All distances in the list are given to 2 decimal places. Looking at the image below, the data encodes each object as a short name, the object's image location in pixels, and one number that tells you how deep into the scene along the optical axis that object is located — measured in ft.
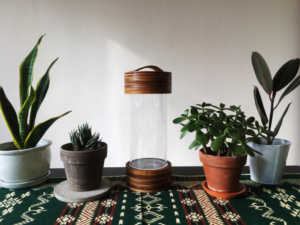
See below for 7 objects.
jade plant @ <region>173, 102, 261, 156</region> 2.46
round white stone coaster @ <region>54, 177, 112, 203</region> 2.57
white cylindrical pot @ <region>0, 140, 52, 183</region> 2.85
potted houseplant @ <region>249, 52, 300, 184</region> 3.00
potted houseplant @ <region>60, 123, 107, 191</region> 2.62
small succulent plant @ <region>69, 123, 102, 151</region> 2.74
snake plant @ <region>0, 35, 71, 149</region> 2.92
